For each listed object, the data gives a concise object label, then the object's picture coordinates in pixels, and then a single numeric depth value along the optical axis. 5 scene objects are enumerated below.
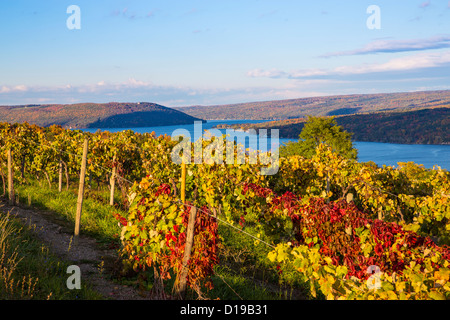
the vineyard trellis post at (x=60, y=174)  14.59
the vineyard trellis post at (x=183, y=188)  5.85
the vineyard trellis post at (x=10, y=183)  11.45
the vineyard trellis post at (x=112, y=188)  11.49
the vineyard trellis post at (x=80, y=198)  8.31
